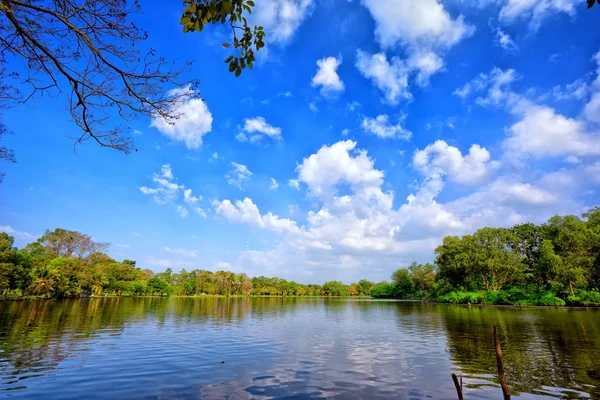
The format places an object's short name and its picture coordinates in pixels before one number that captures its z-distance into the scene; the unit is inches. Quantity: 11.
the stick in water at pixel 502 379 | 131.7
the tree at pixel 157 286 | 4188.0
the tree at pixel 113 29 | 141.5
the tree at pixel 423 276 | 4074.6
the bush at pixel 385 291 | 5275.6
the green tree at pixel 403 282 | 4662.2
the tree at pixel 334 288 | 7076.8
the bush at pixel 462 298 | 2492.6
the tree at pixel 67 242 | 3225.9
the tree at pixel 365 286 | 7249.0
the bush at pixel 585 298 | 1845.6
